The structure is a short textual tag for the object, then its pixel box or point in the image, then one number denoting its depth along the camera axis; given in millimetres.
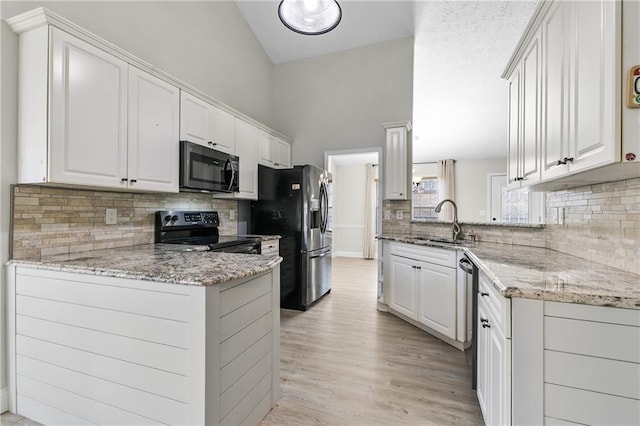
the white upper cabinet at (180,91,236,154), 2586
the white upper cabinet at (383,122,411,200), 3715
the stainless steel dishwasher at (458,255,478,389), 1806
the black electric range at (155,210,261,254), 2652
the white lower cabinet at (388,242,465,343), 2529
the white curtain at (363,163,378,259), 7507
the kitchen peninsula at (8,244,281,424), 1267
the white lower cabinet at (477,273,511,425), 1085
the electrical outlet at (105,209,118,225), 2238
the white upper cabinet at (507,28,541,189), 1693
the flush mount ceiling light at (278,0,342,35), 2621
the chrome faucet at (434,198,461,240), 2986
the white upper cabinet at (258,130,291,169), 3875
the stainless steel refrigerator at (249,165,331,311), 3598
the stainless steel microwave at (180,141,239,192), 2516
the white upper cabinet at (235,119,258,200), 3400
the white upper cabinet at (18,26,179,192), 1655
